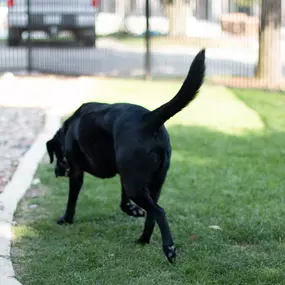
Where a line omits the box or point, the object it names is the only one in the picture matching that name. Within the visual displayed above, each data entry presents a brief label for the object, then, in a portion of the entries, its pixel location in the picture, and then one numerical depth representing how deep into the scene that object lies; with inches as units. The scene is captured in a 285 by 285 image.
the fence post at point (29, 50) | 625.6
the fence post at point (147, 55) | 564.8
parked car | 659.4
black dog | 178.7
